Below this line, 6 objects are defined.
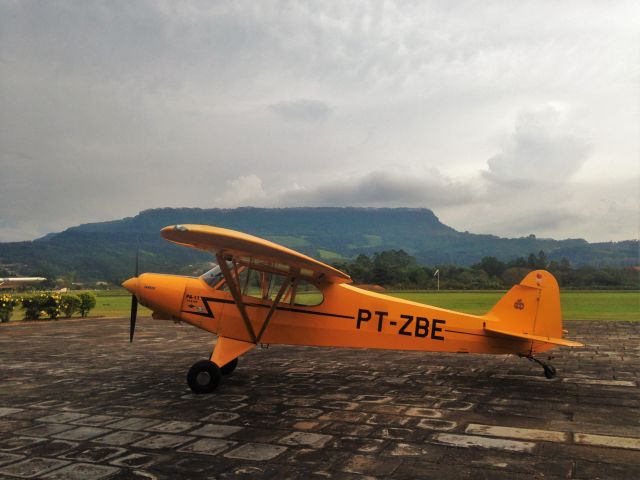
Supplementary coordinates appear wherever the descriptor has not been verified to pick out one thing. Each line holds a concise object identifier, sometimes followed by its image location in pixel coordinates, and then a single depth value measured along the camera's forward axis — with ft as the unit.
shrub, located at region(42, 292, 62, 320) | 75.51
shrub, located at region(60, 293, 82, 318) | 78.12
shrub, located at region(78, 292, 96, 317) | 81.56
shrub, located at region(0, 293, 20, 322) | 70.50
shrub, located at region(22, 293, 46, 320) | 73.41
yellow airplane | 27.81
